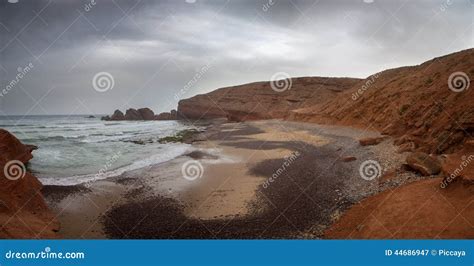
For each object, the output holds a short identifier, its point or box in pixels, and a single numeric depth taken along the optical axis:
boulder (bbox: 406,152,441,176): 9.62
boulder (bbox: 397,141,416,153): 13.50
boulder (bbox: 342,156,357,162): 15.03
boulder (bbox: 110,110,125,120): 119.56
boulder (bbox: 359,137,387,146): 17.58
